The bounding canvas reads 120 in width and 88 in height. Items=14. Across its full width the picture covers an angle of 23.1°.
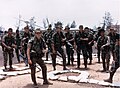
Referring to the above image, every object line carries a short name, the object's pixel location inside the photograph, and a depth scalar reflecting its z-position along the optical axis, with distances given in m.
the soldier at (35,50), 8.59
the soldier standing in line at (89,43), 12.32
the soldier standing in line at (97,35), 13.69
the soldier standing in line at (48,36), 13.57
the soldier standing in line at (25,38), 11.63
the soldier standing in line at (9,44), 11.84
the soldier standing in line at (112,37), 10.19
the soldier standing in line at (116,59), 8.77
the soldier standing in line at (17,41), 14.84
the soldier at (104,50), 11.04
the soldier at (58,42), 11.38
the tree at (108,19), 40.28
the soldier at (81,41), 11.83
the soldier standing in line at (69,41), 12.93
